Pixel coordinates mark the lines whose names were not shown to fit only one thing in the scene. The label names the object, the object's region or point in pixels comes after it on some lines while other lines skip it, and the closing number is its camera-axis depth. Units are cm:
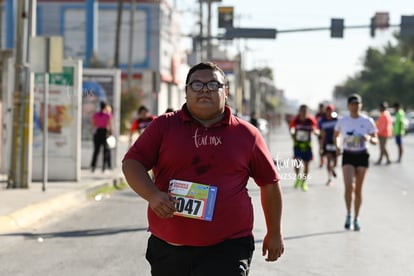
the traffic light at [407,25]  3631
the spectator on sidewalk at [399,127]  3052
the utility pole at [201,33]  4259
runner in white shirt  1238
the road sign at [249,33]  3638
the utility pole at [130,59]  4879
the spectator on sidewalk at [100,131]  2283
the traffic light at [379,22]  3625
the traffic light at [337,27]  3669
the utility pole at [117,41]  4662
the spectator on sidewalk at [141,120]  2008
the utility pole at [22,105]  1666
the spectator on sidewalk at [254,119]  3319
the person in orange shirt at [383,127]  2912
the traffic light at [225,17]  3481
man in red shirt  500
